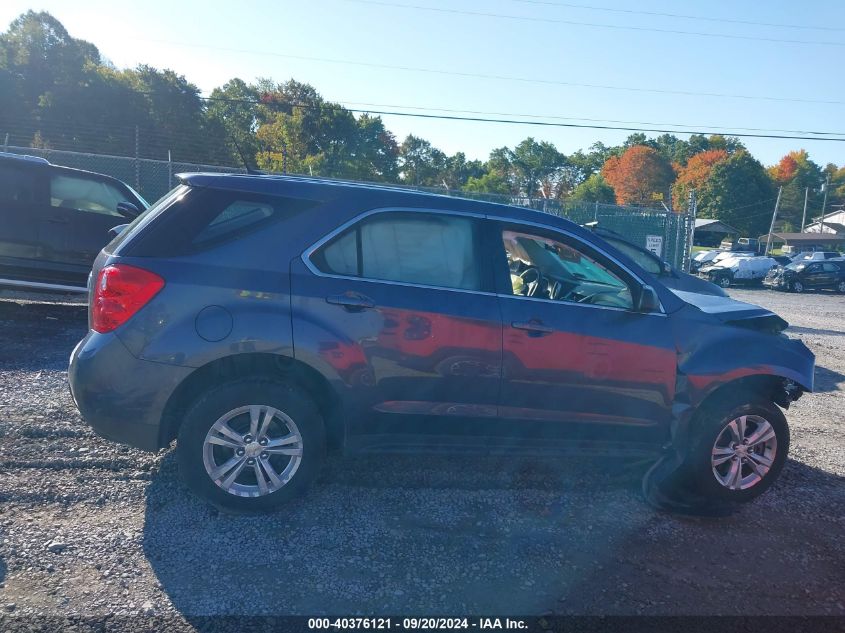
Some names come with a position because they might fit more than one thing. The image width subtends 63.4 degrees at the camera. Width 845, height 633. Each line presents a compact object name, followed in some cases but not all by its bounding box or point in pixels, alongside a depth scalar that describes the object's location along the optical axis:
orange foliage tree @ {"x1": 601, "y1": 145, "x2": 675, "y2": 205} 85.84
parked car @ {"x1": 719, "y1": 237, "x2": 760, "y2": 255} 58.50
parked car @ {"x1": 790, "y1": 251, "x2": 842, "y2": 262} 32.54
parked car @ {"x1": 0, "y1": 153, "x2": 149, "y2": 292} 8.41
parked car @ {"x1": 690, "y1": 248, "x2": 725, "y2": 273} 39.12
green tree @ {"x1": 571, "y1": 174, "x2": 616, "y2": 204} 61.27
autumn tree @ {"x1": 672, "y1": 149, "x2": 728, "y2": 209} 82.44
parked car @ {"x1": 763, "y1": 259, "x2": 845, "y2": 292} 29.45
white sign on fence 15.57
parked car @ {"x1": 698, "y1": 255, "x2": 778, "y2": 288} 32.31
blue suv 3.77
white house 88.07
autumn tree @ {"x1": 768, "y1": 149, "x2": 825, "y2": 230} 94.69
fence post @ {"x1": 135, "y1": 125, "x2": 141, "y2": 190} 13.77
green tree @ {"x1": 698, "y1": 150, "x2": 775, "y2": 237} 80.81
